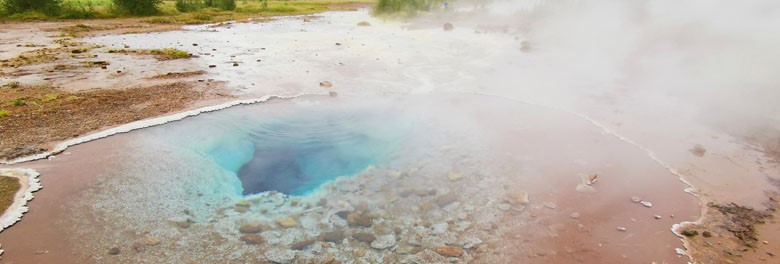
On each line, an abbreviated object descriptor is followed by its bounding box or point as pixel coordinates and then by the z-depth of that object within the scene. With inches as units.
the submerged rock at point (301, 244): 177.2
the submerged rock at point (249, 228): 185.9
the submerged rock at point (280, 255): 169.6
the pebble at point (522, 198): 216.8
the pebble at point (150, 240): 175.6
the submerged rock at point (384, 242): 179.2
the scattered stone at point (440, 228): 190.2
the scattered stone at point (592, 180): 237.9
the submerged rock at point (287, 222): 191.5
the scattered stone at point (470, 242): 182.1
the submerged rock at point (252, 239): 179.3
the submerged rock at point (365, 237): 182.9
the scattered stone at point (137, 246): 171.6
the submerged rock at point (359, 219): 194.4
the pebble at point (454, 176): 238.1
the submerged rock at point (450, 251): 176.4
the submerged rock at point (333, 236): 182.4
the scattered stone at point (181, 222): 188.2
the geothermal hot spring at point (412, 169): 180.9
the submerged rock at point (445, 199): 214.2
